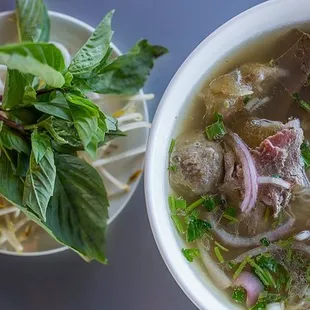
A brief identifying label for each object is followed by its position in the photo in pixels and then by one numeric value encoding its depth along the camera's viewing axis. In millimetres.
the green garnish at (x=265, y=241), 396
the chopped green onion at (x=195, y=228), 397
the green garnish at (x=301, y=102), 400
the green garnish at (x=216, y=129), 395
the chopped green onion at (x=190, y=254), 394
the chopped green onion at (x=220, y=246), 400
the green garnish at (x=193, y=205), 397
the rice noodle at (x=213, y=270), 400
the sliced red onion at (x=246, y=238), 396
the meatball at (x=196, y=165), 392
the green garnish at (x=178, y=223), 394
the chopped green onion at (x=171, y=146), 392
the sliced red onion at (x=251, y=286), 397
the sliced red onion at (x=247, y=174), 384
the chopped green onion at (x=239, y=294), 401
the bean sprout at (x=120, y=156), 463
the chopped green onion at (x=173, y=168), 393
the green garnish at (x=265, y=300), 397
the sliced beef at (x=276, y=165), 384
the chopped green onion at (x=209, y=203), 395
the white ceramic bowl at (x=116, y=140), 461
